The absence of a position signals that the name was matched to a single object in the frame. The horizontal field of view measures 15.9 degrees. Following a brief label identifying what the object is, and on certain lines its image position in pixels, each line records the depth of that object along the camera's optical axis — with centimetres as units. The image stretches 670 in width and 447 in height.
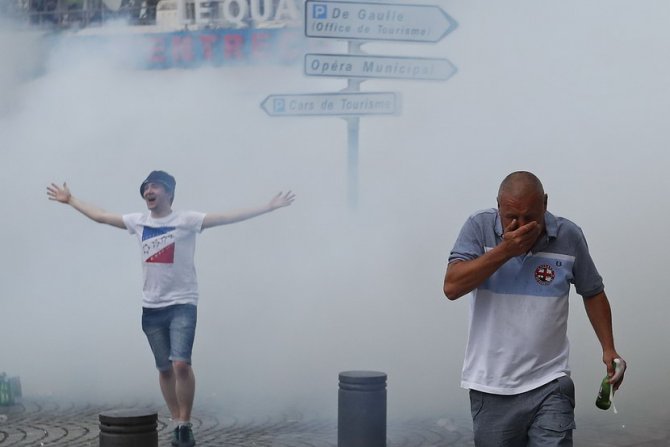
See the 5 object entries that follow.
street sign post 1454
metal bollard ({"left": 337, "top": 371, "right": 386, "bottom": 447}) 1159
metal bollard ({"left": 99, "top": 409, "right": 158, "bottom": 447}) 931
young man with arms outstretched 1234
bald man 725
